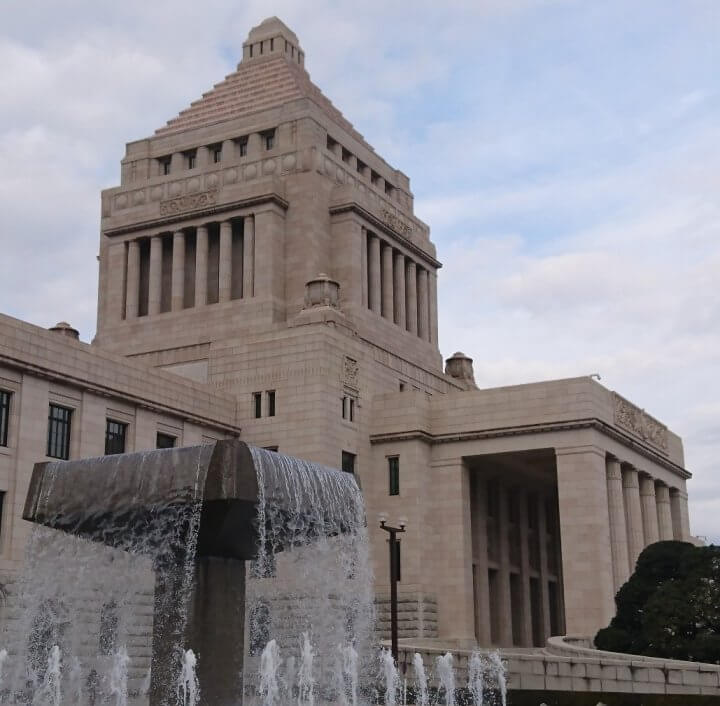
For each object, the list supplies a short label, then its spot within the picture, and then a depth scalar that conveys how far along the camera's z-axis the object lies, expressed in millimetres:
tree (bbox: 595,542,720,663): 32312
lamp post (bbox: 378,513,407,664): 31922
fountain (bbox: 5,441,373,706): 17328
